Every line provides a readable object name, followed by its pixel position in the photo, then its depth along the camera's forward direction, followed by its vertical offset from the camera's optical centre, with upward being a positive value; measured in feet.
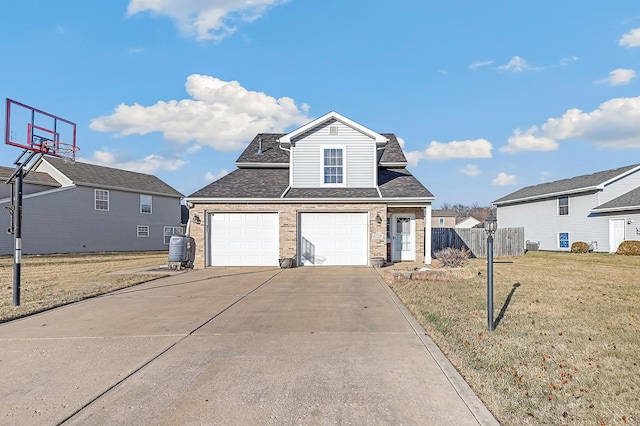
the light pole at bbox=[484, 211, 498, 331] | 19.93 -2.80
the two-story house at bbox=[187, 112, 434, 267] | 50.78 +2.55
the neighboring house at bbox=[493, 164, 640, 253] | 74.28 +3.88
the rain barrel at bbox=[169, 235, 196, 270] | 49.75 -3.17
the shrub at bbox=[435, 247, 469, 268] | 40.63 -3.22
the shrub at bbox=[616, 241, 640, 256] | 66.64 -3.34
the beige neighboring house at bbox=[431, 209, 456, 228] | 200.23 +5.20
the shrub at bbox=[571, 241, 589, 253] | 78.18 -3.73
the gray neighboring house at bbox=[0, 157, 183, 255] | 83.82 +3.99
